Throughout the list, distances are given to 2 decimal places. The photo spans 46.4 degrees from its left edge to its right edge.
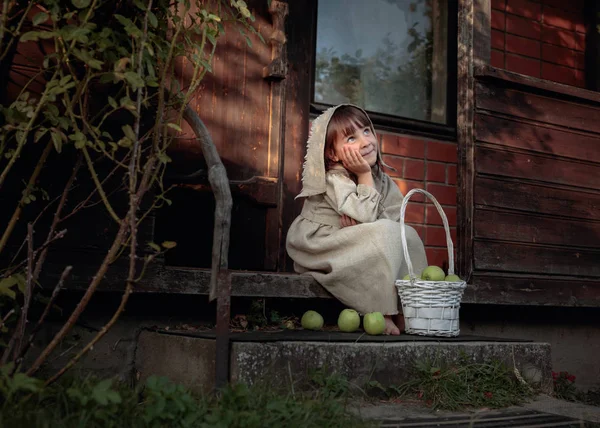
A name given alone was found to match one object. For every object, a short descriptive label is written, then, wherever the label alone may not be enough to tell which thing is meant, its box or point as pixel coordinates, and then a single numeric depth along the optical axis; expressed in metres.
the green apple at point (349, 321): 3.45
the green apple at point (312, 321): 3.52
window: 5.30
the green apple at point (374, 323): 3.33
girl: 3.55
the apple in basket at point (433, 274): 3.40
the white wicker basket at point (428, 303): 3.35
